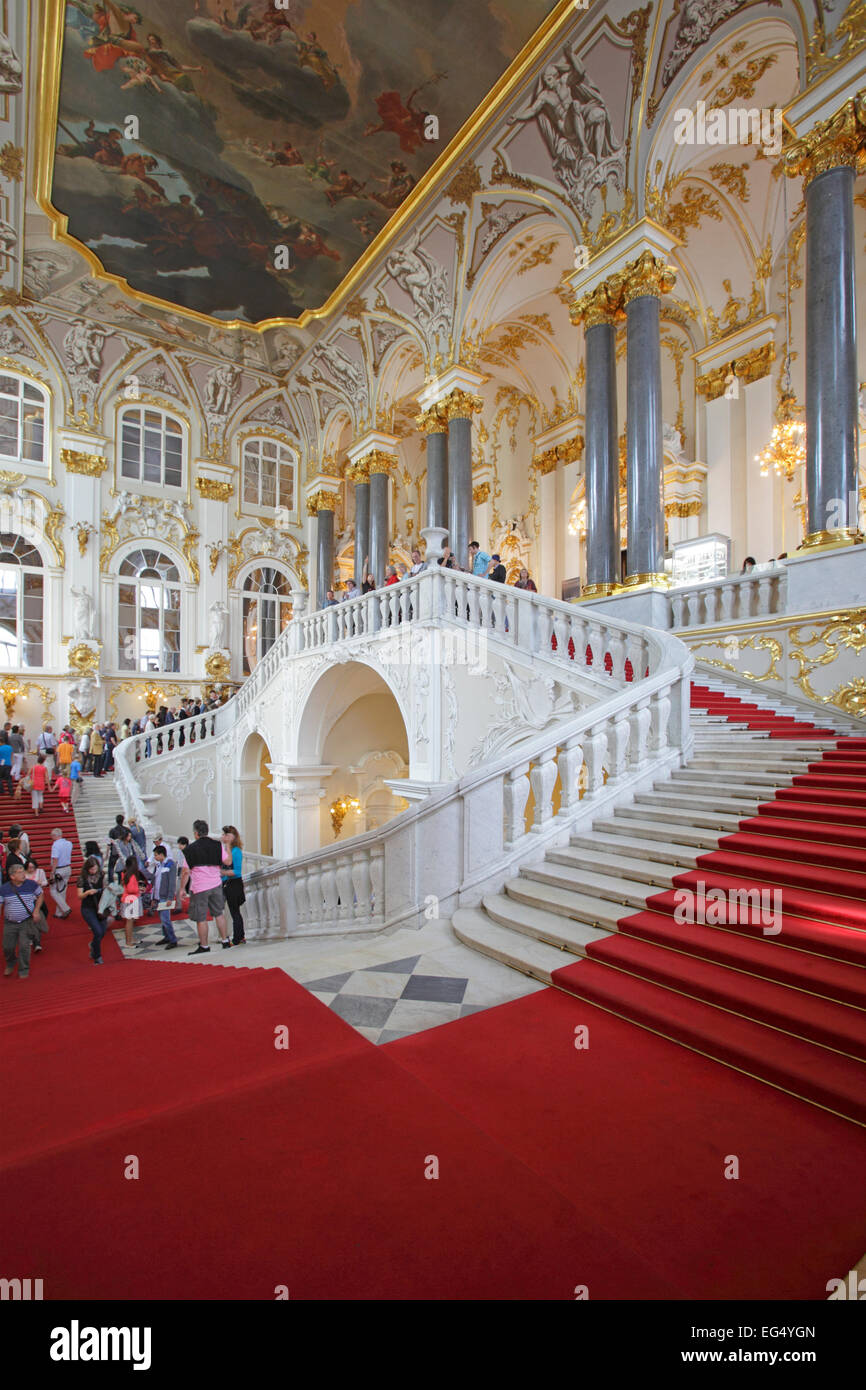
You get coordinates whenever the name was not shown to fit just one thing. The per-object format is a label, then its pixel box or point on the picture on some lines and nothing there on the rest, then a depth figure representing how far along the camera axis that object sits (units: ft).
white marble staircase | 12.63
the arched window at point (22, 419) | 59.16
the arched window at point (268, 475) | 72.79
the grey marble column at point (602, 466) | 36.27
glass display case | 35.32
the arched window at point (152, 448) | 65.62
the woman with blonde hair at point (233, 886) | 23.52
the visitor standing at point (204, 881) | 22.68
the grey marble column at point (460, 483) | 47.34
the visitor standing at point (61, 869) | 31.89
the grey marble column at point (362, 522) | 60.44
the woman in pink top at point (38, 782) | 41.88
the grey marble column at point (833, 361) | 25.25
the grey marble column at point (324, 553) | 72.79
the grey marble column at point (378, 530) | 59.16
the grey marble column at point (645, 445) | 33.19
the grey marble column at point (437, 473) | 49.47
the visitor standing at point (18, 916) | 22.91
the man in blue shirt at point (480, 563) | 33.73
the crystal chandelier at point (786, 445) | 34.68
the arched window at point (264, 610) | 71.05
